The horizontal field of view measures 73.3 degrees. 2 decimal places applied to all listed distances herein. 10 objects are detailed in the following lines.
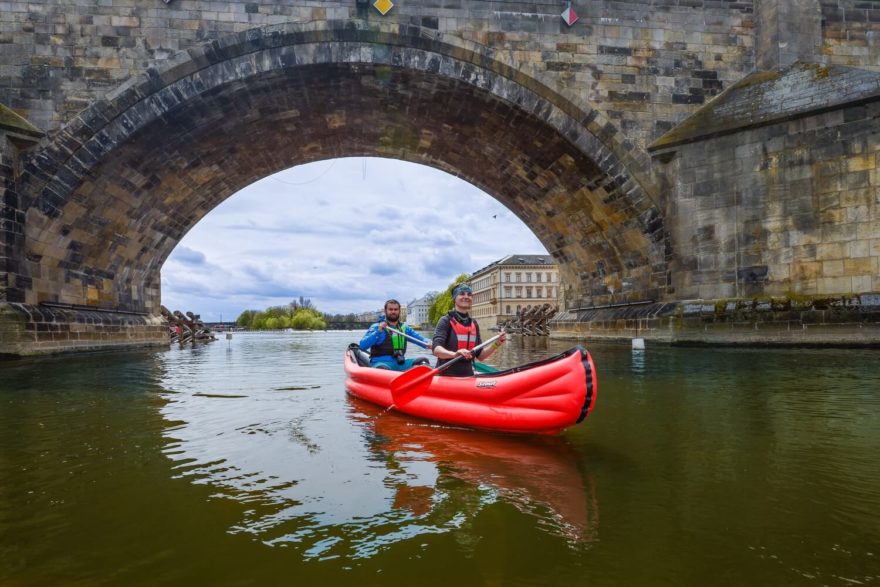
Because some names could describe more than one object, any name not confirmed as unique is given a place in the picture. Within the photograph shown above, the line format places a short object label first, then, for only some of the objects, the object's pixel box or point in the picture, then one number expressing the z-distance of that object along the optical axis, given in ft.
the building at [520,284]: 261.44
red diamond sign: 45.16
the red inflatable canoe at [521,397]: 14.69
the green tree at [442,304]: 294.11
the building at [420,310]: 521.90
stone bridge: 40.11
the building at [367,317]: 592.19
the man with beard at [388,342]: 25.73
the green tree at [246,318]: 449.48
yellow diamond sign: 42.48
